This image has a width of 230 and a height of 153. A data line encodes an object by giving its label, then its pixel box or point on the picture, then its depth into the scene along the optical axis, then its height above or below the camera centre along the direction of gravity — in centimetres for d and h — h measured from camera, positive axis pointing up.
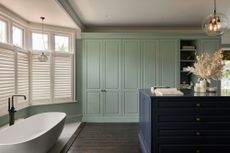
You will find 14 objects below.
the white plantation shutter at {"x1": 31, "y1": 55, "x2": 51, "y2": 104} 385 -9
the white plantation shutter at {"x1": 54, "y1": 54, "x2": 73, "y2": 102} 409 -2
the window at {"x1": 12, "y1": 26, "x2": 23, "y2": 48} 339 +92
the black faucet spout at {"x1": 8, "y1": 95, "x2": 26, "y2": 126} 268 -65
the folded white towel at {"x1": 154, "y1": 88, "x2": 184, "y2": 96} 210 -20
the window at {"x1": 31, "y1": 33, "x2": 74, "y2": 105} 387 +4
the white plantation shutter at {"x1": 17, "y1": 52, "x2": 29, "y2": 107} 344 +3
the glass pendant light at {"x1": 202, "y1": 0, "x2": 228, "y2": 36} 244 +86
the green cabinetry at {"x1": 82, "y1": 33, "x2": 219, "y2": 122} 433 +20
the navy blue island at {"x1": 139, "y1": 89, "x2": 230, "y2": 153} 203 -61
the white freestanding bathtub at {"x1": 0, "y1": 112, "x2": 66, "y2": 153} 197 -90
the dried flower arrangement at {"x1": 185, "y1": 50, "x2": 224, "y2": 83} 240 +16
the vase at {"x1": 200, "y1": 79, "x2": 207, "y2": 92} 247 -12
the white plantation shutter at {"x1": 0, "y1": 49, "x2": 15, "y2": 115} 290 +3
